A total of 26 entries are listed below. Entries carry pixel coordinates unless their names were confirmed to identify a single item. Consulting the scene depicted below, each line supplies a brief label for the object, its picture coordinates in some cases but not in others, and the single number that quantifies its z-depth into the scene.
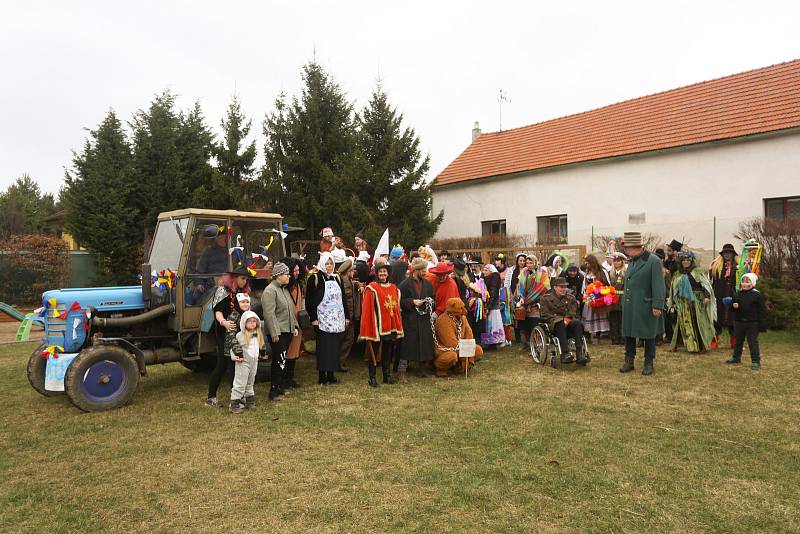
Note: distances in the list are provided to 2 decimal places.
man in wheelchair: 7.86
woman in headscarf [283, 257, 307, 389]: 6.76
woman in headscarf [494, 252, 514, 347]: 9.90
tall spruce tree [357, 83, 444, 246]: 16.67
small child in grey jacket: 5.94
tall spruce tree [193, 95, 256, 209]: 17.48
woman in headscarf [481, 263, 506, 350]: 9.41
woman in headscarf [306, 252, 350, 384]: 6.97
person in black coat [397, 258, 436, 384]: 7.36
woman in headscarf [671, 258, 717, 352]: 8.82
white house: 13.71
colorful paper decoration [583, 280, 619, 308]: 9.49
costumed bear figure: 7.42
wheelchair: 7.96
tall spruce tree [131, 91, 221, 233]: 17.50
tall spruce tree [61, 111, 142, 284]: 17.03
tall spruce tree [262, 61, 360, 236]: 17.80
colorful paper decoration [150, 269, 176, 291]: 6.51
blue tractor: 6.00
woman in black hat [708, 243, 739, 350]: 9.45
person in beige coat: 6.28
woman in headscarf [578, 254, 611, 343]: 9.95
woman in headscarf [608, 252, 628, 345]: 9.72
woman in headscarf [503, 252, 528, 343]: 9.95
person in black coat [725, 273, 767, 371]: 7.54
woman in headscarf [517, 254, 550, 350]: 8.98
